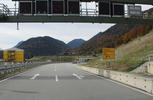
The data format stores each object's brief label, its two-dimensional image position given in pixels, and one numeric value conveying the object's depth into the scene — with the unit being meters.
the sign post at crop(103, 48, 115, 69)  20.89
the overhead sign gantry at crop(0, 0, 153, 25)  13.55
